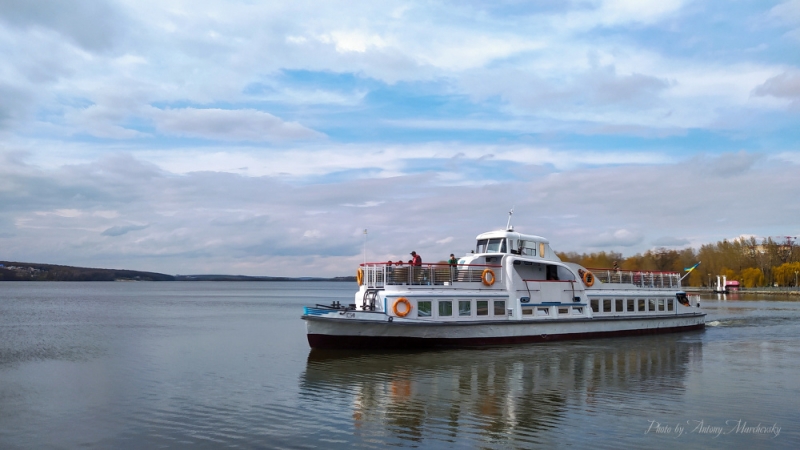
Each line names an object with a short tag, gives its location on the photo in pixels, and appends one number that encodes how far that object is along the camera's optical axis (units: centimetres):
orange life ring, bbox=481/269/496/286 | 3031
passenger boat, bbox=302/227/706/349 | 2730
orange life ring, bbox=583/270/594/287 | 3384
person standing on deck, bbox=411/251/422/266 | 2934
